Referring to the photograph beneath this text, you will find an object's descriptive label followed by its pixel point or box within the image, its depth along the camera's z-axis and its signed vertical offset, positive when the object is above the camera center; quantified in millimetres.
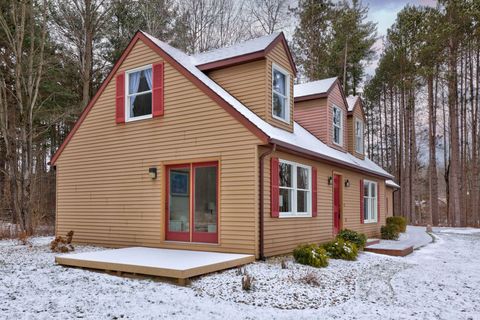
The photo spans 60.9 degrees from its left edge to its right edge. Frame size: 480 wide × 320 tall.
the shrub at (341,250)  9297 -1503
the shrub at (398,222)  16044 -1479
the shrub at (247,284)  5840 -1412
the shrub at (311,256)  7980 -1412
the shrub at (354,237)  10883 -1417
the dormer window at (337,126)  13705 +2008
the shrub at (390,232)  14961 -1735
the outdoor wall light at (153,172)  9627 +306
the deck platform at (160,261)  6372 -1344
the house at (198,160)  8477 +618
